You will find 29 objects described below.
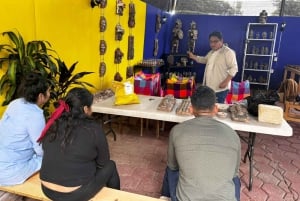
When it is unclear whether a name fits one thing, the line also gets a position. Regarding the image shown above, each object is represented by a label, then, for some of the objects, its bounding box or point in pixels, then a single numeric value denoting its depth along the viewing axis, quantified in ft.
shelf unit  22.95
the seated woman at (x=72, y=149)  4.83
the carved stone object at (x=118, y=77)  13.78
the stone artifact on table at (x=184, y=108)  7.99
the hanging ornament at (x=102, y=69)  12.50
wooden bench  5.38
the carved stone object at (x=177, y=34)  24.03
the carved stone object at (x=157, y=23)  20.54
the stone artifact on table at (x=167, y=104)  8.49
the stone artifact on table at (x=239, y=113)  7.52
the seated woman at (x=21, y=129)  5.50
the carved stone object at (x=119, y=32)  13.44
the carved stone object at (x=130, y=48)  15.59
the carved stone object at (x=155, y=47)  20.94
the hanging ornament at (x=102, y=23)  11.90
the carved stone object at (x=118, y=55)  13.88
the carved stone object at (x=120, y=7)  13.05
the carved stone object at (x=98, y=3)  10.92
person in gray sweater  4.47
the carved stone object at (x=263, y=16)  22.41
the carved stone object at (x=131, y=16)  14.78
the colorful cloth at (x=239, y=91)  16.87
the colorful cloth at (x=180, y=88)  13.42
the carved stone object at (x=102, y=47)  12.22
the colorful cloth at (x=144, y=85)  12.55
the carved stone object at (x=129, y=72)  16.10
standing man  10.76
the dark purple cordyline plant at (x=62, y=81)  7.85
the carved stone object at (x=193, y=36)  23.91
